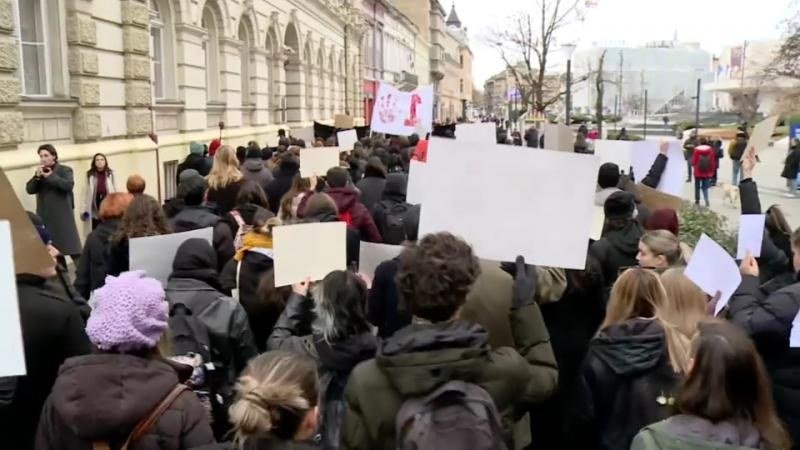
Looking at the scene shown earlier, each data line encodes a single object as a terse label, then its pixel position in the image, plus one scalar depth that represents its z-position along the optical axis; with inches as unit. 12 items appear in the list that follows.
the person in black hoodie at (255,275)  187.2
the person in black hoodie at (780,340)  146.3
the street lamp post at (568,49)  899.2
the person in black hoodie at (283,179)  357.4
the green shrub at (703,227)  312.2
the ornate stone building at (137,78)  445.1
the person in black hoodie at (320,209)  200.7
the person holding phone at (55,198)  373.4
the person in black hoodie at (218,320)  154.5
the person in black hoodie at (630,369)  126.2
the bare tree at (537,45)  1288.1
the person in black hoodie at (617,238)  201.8
